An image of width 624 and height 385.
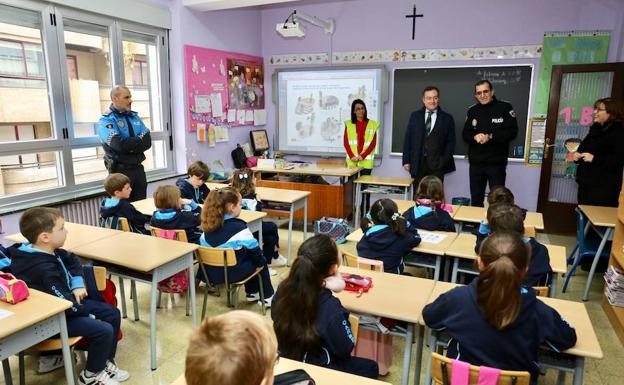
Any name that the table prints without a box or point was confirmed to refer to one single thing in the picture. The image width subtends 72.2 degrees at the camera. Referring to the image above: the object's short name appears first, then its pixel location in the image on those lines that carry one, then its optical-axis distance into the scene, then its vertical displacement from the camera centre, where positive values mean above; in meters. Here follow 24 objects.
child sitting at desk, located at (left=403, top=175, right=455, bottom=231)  3.25 -0.71
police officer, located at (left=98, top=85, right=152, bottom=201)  4.01 -0.23
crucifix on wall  5.63 +1.30
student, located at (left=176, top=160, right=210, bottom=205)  4.07 -0.65
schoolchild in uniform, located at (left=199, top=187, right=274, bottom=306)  2.91 -0.80
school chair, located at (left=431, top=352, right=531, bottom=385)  1.48 -0.89
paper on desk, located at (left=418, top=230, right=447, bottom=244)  2.91 -0.82
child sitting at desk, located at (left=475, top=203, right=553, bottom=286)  2.41 -0.68
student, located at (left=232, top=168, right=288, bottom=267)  4.02 -0.83
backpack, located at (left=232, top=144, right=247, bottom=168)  6.16 -0.60
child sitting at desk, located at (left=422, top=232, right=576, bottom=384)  1.51 -0.73
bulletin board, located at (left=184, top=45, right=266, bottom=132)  5.40 +0.38
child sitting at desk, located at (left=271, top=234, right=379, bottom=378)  1.63 -0.76
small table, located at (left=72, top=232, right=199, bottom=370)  2.46 -0.83
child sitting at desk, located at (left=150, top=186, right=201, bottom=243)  3.24 -0.75
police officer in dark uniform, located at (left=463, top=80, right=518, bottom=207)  4.54 -0.21
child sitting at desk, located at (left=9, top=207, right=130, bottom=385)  2.13 -0.84
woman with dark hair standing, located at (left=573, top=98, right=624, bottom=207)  3.99 -0.35
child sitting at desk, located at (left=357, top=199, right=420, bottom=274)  2.72 -0.76
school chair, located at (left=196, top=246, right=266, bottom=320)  2.76 -0.93
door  4.89 -0.05
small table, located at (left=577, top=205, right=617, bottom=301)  3.32 -0.79
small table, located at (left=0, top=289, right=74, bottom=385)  1.74 -0.87
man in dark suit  4.95 -0.25
